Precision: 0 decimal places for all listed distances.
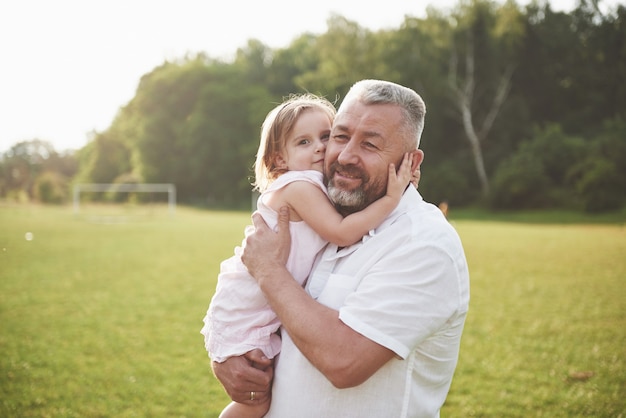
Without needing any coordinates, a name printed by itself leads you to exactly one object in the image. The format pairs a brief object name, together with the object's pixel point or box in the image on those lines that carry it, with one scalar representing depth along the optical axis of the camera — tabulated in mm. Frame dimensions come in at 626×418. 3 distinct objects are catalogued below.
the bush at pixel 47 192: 51562
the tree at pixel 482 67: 36688
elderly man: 1864
